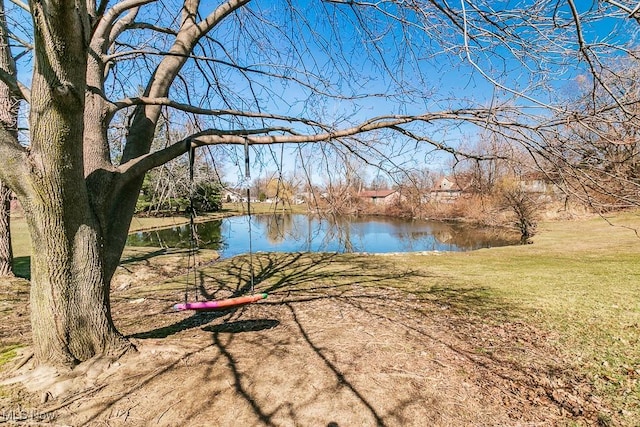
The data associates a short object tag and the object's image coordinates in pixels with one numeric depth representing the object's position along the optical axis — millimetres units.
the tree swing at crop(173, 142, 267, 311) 3018
